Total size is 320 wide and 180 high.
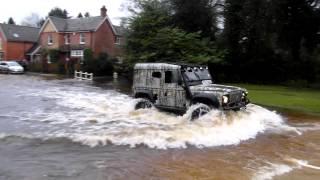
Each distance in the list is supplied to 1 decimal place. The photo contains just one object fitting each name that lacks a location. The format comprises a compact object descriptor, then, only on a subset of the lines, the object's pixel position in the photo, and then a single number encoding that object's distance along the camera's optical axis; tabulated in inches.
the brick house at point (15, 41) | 1902.4
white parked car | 1528.8
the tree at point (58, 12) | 2782.2
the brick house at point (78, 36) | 1732.9
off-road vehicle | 434.8
